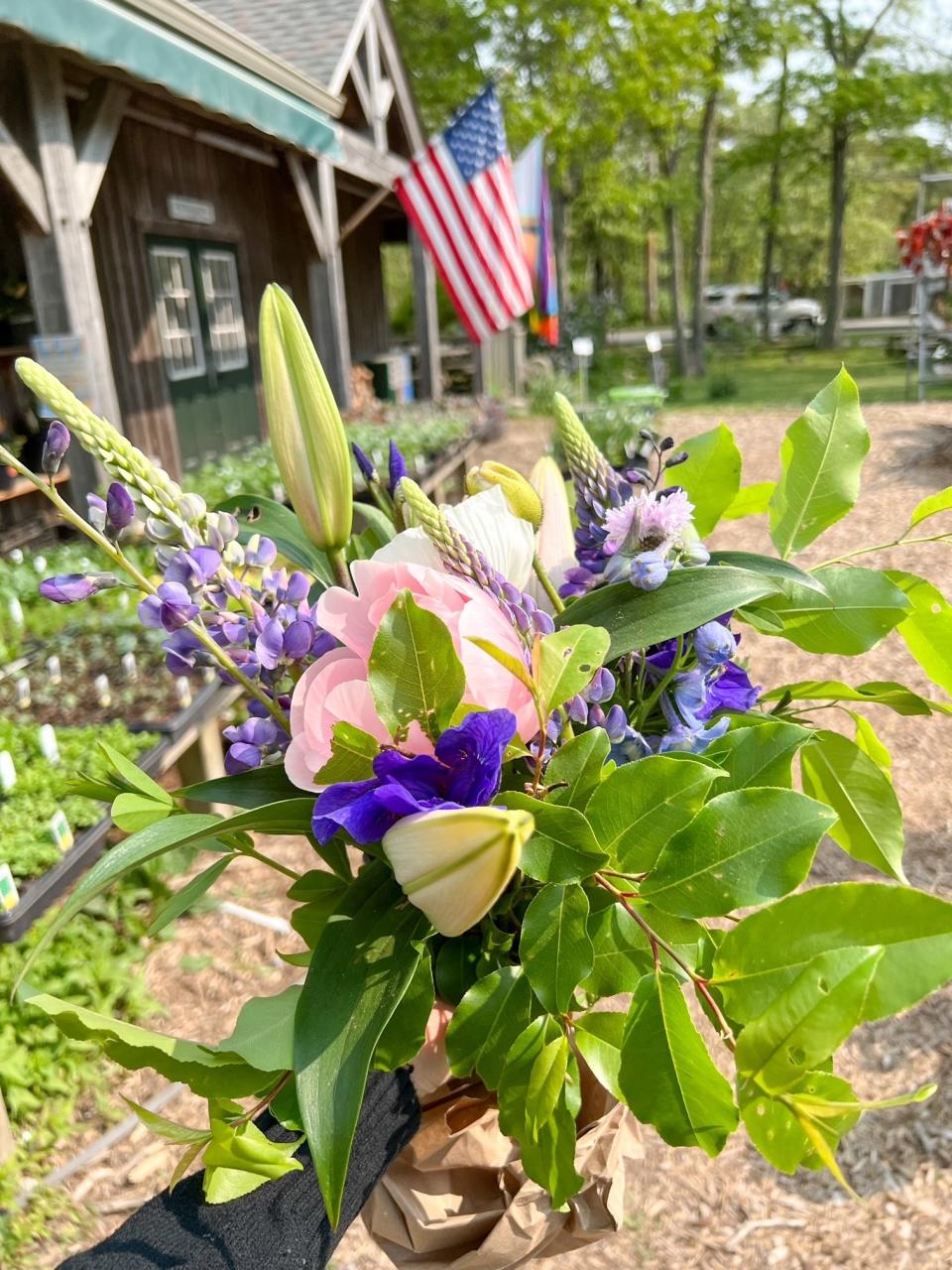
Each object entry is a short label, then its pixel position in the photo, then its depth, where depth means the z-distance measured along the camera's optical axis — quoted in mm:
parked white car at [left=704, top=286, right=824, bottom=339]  31359
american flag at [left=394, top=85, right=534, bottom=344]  7316
